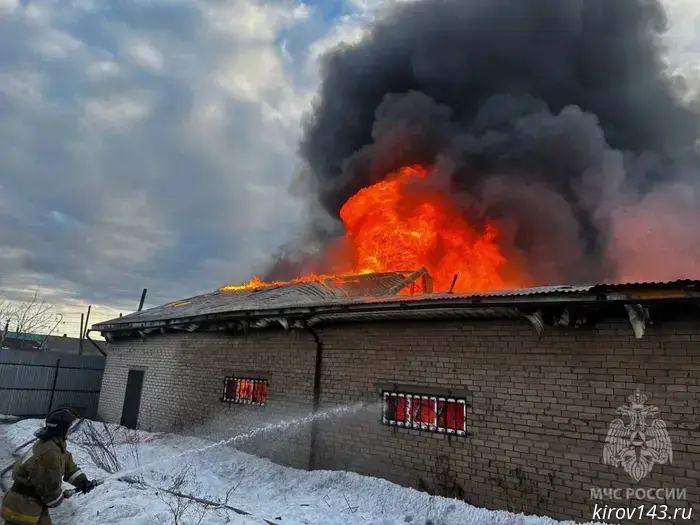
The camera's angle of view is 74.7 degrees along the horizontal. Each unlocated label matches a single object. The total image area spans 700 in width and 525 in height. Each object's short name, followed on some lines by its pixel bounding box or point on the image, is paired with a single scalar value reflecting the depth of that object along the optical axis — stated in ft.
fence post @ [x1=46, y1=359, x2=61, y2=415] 53.72
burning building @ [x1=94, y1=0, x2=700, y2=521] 16.31
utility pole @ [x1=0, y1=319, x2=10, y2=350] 93.20
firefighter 13.24
